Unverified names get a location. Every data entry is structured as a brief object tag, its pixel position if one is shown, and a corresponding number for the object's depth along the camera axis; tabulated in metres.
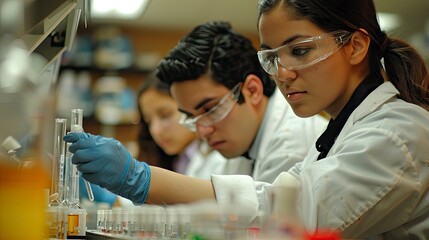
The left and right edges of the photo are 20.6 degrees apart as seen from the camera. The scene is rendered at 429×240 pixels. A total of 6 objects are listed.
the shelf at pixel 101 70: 6.60
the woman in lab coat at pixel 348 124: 1.50
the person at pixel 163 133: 2.74
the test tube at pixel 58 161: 1.52
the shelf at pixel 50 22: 1.50
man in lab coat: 2.00
